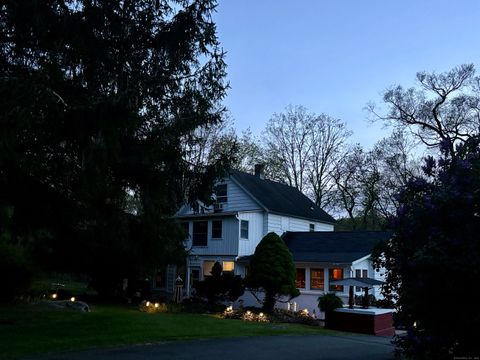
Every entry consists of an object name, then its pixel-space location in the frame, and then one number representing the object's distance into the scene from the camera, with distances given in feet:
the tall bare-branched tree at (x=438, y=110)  110.42
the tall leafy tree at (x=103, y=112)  33.65
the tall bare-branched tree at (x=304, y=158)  153.99
